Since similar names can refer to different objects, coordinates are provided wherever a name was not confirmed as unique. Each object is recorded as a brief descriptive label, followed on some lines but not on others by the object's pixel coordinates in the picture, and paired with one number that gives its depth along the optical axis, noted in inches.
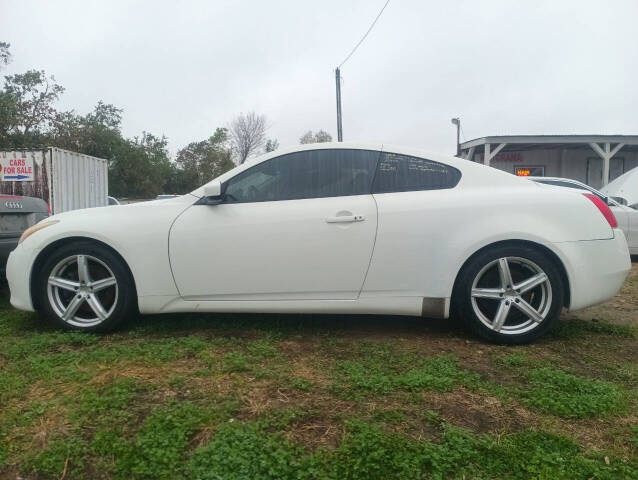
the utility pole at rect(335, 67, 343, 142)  675.4
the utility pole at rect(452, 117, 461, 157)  1134.4
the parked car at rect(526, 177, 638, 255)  310.7
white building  785.6
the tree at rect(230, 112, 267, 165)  1636.3
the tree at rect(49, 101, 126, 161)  1174.3
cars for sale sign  410.9
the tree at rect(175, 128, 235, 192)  1898.4
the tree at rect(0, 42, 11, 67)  1119.6
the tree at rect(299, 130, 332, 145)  1809.7
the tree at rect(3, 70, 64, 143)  1030.4
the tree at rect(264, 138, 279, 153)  1667.1
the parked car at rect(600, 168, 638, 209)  352.8
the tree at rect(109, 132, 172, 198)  1486.2
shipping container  409.4
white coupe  133.9
